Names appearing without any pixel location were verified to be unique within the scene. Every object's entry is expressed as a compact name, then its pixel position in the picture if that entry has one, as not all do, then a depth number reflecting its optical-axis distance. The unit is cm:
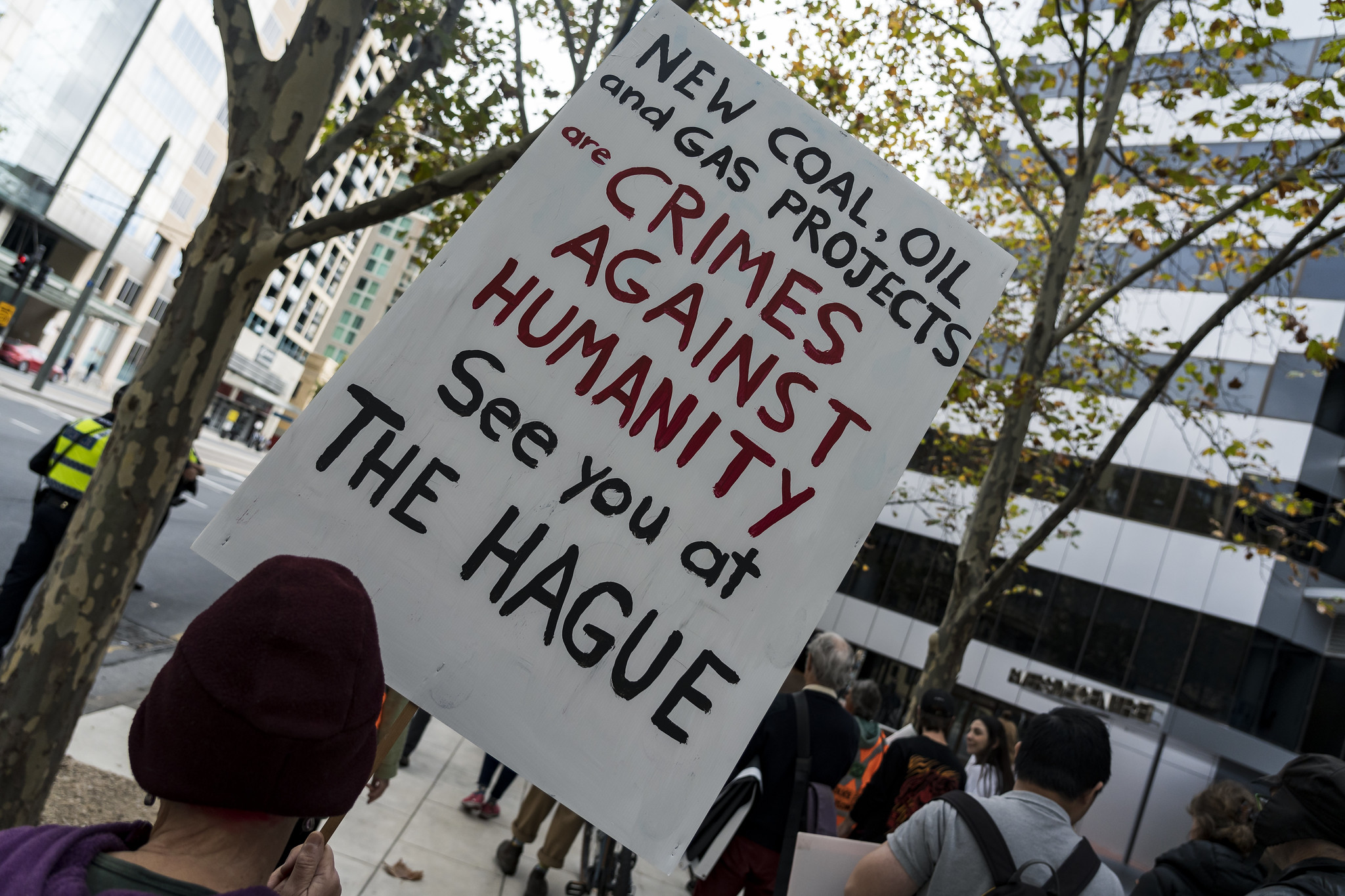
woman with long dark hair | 477
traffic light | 2753
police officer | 473
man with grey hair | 348
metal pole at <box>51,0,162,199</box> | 2456
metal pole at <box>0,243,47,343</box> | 2805
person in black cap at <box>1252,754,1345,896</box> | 226
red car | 3531
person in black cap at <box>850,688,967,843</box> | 385
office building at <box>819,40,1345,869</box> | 1714
